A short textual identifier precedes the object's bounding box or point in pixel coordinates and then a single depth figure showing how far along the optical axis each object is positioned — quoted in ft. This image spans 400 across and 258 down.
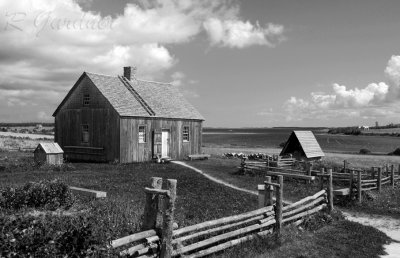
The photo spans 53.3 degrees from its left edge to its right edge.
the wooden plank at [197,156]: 110.21
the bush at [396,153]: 198.47
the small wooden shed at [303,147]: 97.09
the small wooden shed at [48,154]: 84.38
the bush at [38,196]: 38.47
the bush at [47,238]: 18.99
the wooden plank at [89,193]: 44.35
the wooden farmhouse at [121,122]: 96.43
